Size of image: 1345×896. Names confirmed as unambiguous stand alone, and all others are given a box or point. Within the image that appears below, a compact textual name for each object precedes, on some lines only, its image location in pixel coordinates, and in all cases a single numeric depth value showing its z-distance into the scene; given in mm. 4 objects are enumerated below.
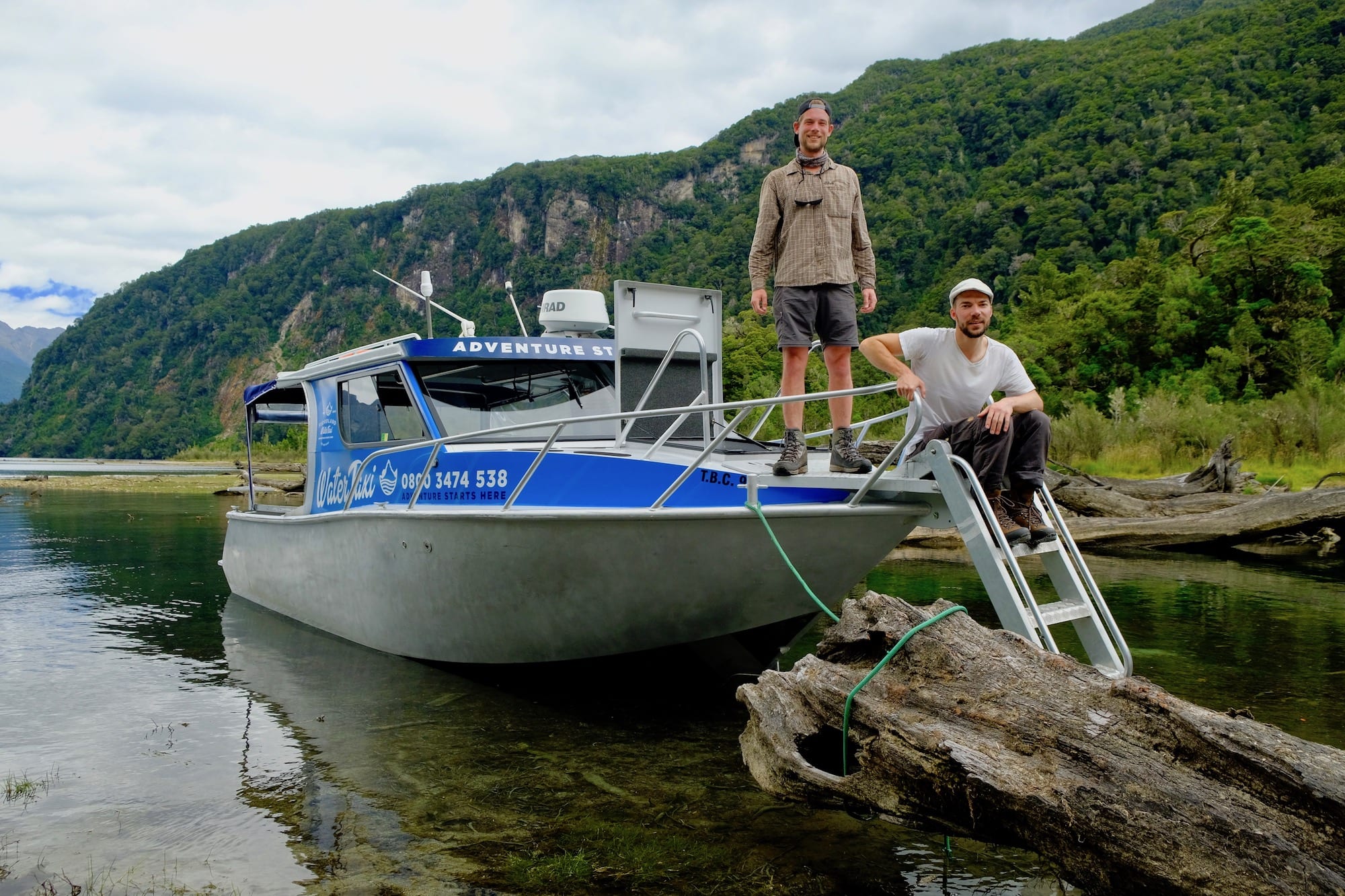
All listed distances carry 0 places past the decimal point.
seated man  4234
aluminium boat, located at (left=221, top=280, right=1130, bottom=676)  4652
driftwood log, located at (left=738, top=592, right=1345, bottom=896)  2449
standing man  4949
